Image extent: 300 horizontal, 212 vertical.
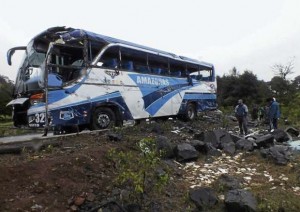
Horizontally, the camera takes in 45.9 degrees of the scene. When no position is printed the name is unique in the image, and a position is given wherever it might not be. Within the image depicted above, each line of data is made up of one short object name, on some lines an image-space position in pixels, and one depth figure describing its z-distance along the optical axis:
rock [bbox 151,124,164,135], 11.77
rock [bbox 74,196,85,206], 5.37
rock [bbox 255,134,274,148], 10.44
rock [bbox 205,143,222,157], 9.30
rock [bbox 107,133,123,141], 9.09
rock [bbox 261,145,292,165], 8.63
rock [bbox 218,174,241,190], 6.82
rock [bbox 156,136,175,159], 8.50
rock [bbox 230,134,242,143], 11.04
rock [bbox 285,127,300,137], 14.79
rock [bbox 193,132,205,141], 10.61
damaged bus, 9.86
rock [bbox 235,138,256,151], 10.05
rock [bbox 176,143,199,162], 8.50
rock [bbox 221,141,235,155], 9.70
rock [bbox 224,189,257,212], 5.67
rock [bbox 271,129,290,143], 12.62
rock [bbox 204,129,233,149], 10.33
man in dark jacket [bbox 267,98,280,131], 14.73
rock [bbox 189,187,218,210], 5.97
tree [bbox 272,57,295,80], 49.91
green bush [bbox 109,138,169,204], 5.61
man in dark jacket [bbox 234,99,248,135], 13.99
